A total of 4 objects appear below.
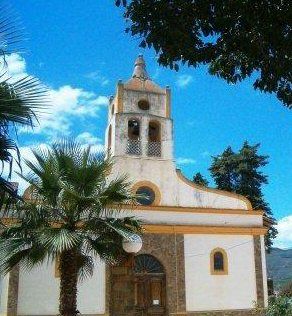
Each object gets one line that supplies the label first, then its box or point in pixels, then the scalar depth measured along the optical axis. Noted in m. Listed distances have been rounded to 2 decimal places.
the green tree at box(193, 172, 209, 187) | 32.53
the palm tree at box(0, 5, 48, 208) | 5.97
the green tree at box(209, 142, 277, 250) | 30.31
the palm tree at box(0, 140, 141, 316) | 12.14
